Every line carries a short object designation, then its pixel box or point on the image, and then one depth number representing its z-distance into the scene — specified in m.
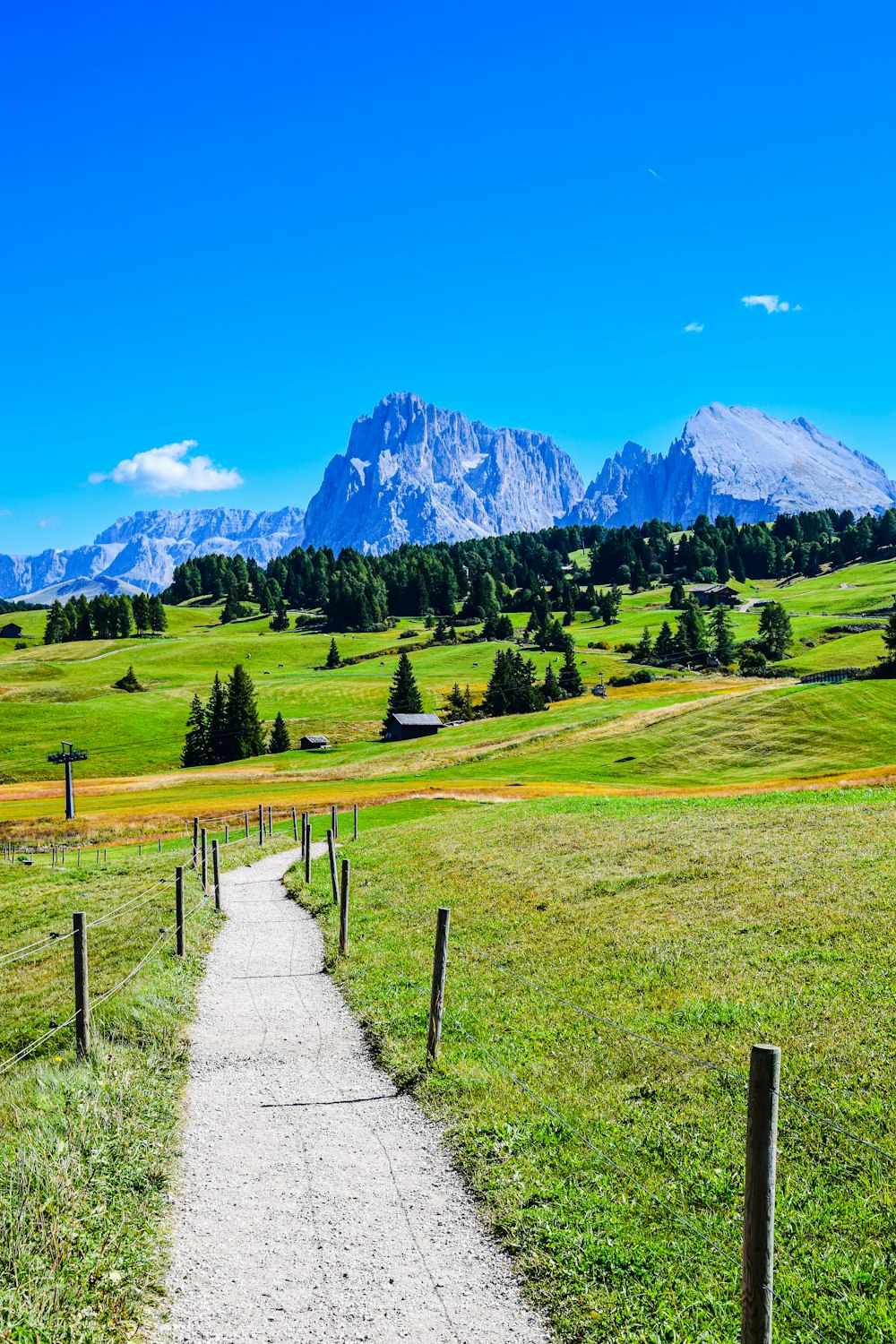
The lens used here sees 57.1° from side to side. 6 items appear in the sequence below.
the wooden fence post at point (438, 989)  12.43
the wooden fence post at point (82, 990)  11.69
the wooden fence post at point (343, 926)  18.84
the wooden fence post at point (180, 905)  19.01
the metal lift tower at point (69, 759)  76.24
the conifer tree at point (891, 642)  98.40
